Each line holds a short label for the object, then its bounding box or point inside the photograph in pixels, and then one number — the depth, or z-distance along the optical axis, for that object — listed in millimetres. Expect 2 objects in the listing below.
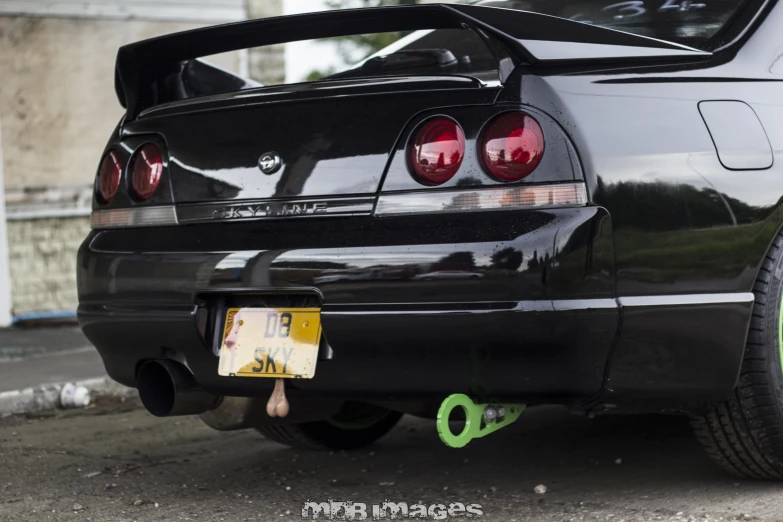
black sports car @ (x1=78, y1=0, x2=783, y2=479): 4523
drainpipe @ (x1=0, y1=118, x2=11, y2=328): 13035
